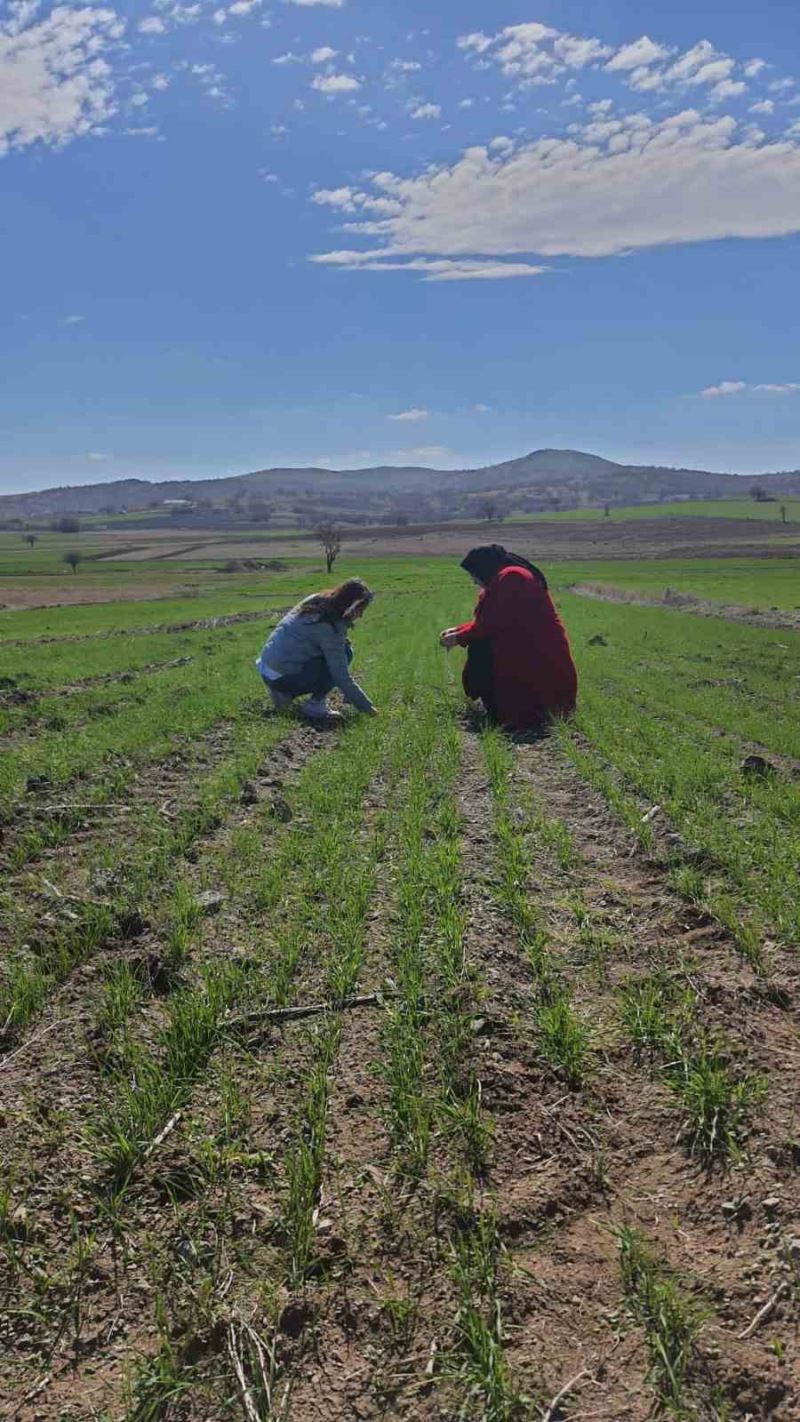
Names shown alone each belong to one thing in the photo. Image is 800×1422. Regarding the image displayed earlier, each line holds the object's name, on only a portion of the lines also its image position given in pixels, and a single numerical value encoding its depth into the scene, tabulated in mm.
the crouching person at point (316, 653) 11539
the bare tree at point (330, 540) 89625
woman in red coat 11719
